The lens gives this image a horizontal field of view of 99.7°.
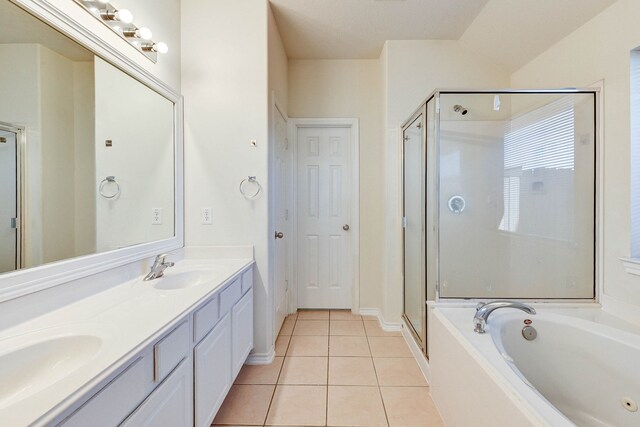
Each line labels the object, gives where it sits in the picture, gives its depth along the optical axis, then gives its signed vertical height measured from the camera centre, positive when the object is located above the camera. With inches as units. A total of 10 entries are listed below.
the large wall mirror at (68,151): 36.8 +9.7
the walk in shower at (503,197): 70.4 +3.0
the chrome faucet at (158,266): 58.9 -13.2
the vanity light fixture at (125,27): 49.4 +36.7
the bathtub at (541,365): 41.6 -28.9
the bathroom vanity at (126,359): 25.2 -17.8
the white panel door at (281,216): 90.6 -3.3
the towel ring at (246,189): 76.4 +5.5
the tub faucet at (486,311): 51.4 -20.0
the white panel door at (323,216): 114.6 -3.7
